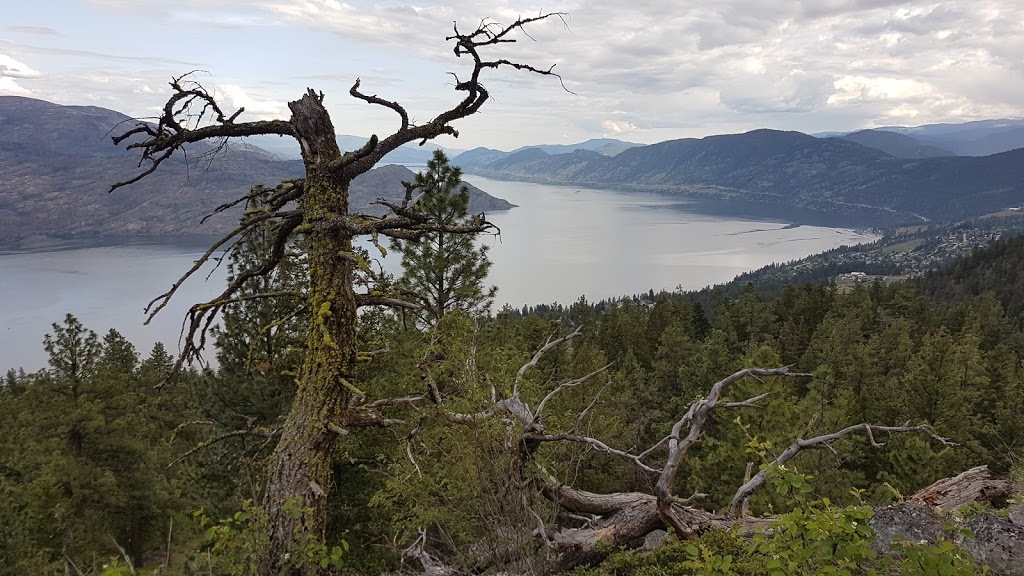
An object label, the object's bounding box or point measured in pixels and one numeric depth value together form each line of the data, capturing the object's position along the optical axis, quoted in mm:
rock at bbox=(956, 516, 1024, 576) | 4169
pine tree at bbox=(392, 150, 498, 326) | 14977
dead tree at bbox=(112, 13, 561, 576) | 4387
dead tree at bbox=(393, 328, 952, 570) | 5559
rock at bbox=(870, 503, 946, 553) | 4926
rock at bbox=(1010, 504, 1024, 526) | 4629
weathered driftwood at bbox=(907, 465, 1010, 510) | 5893
